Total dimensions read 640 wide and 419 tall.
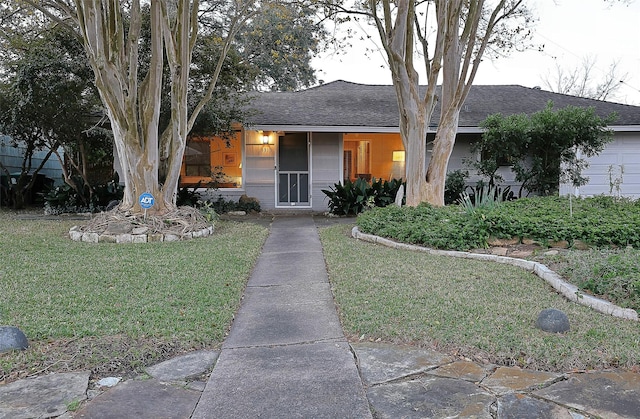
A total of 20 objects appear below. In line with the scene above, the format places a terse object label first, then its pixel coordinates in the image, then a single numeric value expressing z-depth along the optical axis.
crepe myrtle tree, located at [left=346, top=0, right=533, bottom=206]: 9.19
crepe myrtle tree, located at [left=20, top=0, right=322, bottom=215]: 8.44
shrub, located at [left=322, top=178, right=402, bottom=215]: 12.40
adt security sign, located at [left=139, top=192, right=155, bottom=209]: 8.66
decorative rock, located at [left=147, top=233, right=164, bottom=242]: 8.41
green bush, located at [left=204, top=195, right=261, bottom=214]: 13.16
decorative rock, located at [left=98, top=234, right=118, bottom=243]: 8.30
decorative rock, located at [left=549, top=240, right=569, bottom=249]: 6.83
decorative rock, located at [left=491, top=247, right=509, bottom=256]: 6.83
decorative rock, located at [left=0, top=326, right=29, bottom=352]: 3.45
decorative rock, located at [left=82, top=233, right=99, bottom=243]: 8.30
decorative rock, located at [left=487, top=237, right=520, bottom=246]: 7.07
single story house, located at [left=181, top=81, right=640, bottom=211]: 13.60
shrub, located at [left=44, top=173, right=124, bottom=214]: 12.41
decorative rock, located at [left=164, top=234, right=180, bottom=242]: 8.51
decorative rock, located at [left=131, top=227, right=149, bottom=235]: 8.47
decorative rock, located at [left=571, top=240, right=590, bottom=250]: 6.71
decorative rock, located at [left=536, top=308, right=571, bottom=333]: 3.80
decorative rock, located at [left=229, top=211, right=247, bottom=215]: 13.11
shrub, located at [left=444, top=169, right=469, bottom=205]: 13.14
